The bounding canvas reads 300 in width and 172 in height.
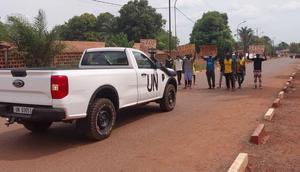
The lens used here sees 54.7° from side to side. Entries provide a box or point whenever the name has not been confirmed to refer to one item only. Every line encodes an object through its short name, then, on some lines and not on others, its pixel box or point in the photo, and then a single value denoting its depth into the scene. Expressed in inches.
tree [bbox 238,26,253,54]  2561.4
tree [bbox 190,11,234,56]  1899.3
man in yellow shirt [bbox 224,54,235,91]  454.4
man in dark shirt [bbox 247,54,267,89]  474.3
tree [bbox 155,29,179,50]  1636.2
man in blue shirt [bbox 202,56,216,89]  474.4
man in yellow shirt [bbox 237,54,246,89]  478.6
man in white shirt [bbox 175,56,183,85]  517.3
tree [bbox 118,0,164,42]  1616.9
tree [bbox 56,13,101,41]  1819.3
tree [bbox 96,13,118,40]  1723.8
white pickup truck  183.3
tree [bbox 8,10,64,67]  534.8
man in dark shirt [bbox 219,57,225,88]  471.0
